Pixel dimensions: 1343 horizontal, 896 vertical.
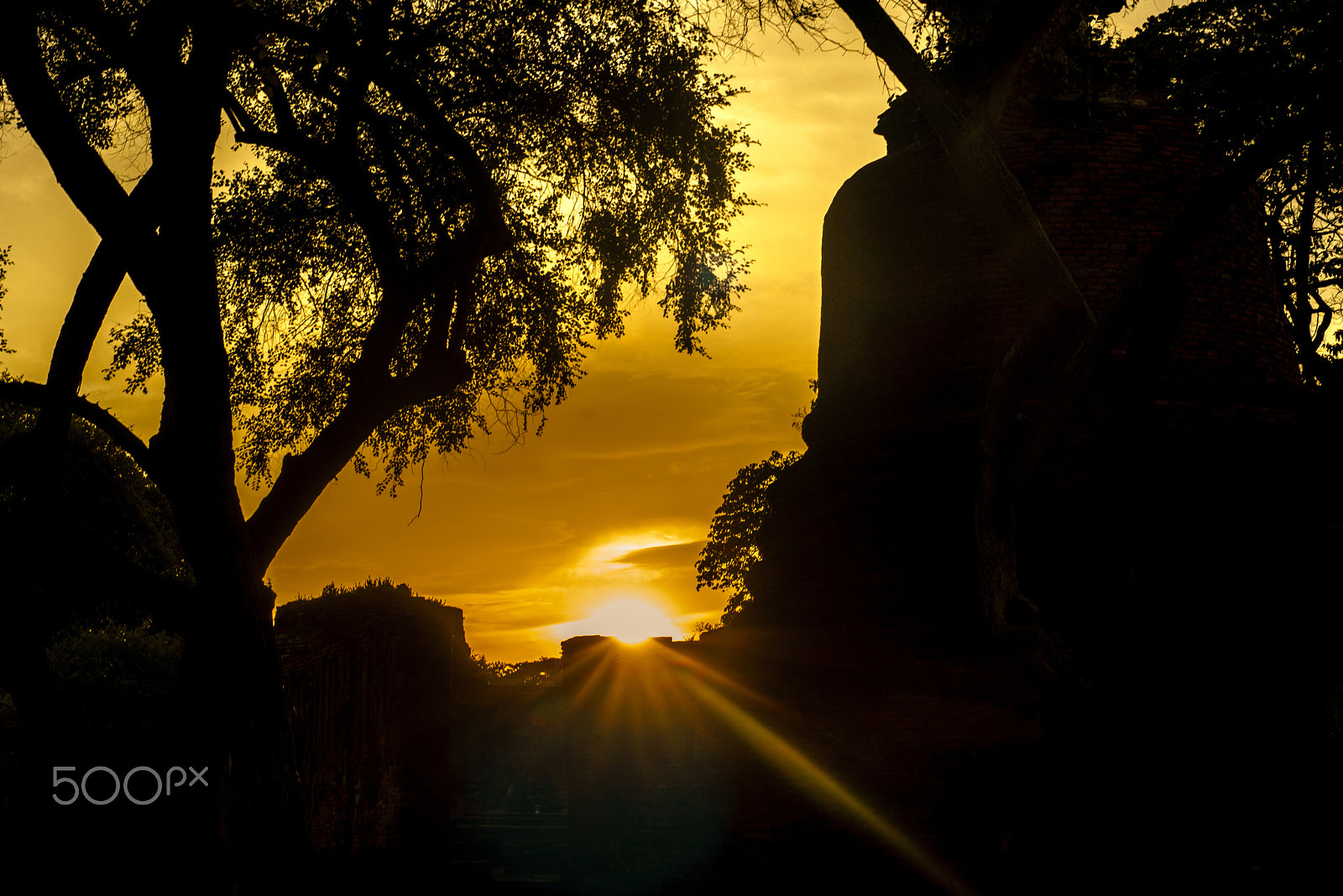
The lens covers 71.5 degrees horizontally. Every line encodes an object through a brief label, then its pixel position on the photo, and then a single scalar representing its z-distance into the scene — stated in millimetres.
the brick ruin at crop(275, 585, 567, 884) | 15180
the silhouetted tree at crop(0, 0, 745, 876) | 5477
